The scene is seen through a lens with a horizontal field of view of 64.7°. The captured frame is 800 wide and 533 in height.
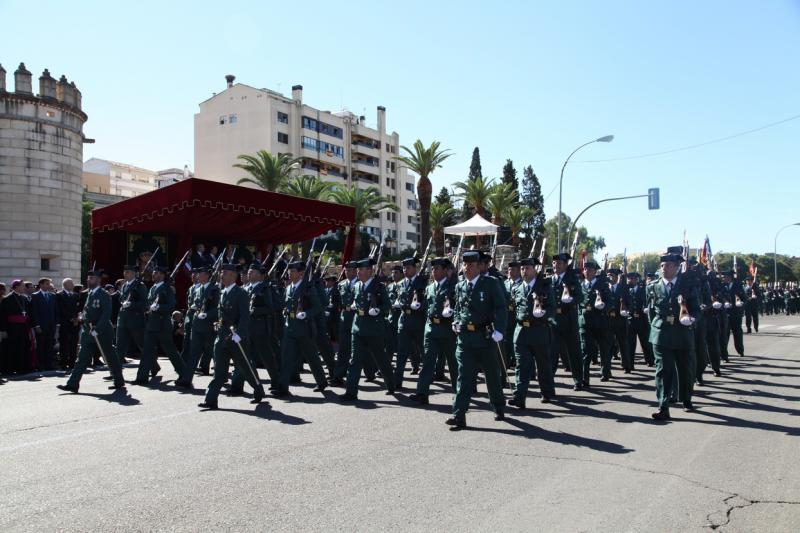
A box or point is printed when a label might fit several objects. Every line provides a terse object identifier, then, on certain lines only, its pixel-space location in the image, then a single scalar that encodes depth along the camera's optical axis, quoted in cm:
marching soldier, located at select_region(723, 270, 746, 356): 1504
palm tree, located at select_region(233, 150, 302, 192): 4150
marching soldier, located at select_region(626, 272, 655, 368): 1320
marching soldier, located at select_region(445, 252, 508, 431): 727
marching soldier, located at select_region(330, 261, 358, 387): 1032
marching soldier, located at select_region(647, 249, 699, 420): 779
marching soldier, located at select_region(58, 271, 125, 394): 960
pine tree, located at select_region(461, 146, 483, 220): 6794
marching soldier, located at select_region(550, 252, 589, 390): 977
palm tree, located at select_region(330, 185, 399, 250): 4659
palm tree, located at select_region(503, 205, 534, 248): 5297
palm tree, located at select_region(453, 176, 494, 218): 4725
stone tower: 2691
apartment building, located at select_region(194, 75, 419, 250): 6159
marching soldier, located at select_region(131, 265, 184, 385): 1034
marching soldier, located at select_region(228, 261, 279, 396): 955
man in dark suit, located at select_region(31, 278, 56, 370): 1264
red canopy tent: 1709
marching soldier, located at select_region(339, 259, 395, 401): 884
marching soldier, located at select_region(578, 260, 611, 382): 1097
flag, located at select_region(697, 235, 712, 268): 1291
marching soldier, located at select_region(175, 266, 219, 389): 954
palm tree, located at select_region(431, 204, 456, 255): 5291
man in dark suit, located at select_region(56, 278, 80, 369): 1316
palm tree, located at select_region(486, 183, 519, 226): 4928
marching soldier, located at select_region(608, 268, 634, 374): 1218
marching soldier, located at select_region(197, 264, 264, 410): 821
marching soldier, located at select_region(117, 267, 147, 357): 1052
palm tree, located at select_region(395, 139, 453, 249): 4088
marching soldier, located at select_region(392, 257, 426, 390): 1025
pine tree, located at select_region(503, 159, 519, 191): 6775
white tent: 2803
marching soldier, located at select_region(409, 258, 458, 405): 827
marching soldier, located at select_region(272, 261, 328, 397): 916
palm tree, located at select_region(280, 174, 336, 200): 4172
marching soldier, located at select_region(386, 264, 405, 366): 1231
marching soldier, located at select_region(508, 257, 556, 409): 840
